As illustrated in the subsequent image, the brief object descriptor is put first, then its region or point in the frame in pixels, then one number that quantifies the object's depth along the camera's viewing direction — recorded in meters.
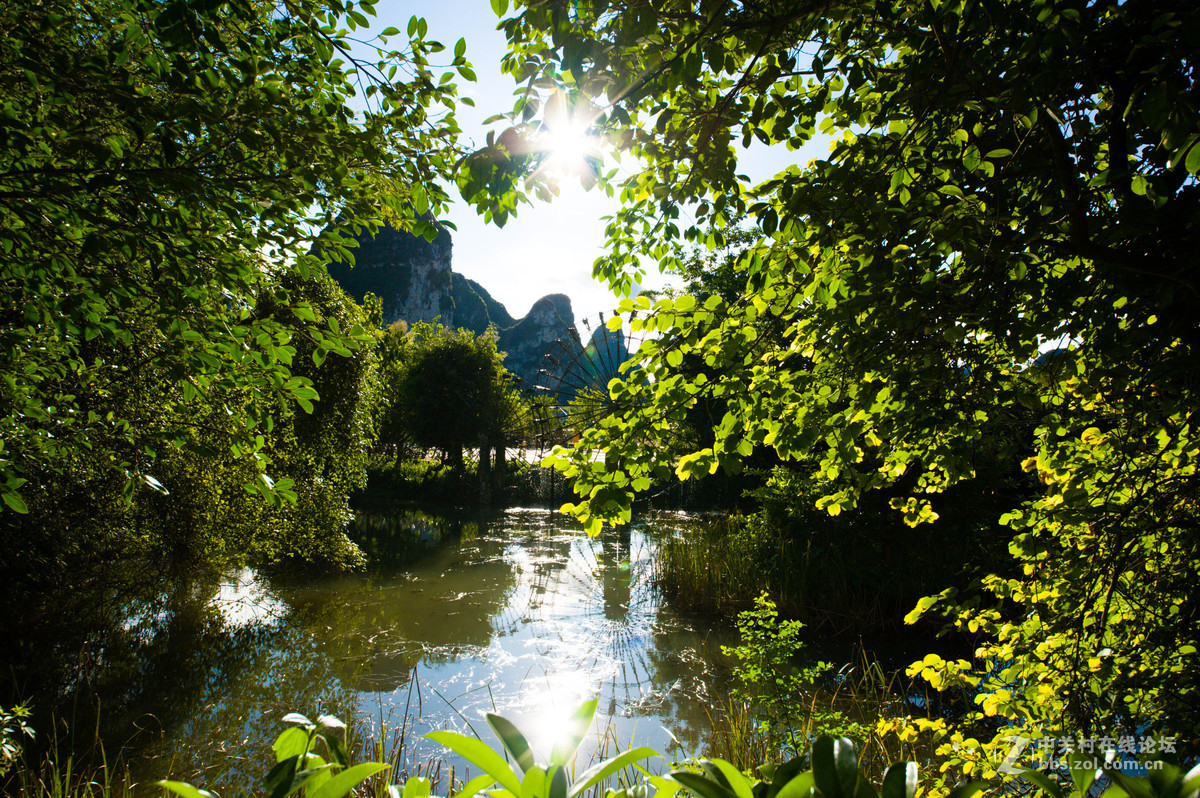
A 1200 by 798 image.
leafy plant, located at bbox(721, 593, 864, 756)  3.78
